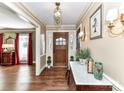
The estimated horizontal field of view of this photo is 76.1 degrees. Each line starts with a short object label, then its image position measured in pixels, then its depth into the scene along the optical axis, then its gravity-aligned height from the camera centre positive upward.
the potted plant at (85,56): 2.11 -0.29
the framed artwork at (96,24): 1.47 +0.43
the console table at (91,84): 1.03 -0.52
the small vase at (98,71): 1.16 -0.39
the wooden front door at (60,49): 4.27 -0.21
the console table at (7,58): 4.62 -0.74
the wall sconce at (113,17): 0.94 +0.34
